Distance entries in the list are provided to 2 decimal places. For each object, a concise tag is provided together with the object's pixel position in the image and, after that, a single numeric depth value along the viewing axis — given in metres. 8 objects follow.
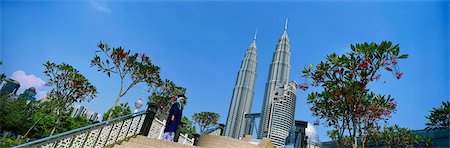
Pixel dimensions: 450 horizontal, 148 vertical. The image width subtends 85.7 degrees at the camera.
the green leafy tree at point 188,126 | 35.36
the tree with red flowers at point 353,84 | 6.50
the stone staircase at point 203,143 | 6.66
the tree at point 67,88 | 17.66
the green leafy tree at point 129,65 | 13.96
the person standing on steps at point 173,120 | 7.99
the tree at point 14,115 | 32.00
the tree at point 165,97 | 19.73
